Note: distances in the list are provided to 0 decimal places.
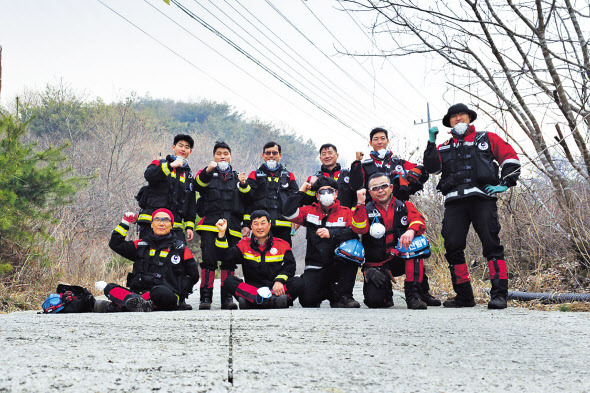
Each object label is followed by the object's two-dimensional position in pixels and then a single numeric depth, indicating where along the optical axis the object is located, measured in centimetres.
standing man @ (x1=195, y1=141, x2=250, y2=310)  599
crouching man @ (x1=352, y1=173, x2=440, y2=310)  533
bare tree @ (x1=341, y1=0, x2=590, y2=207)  429
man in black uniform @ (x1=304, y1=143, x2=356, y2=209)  644
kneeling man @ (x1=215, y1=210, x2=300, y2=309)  552
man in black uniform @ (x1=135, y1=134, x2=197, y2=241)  587
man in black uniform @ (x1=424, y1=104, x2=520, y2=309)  499
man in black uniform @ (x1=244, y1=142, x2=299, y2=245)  630
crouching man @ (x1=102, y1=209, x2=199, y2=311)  523
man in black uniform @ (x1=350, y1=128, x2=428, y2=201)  594
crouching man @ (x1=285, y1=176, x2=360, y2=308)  567
